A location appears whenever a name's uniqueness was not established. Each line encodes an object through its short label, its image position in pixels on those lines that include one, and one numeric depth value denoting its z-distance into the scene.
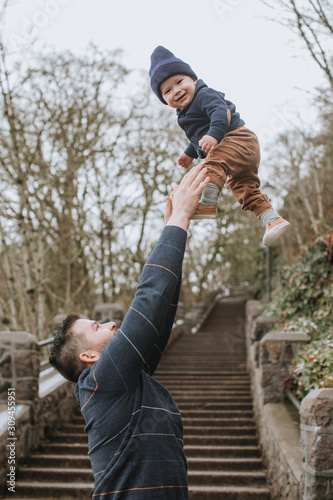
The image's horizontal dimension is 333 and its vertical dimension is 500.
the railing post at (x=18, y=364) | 5.34
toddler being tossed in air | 1.58
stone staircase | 4.83
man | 1.51
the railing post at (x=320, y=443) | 3.10
